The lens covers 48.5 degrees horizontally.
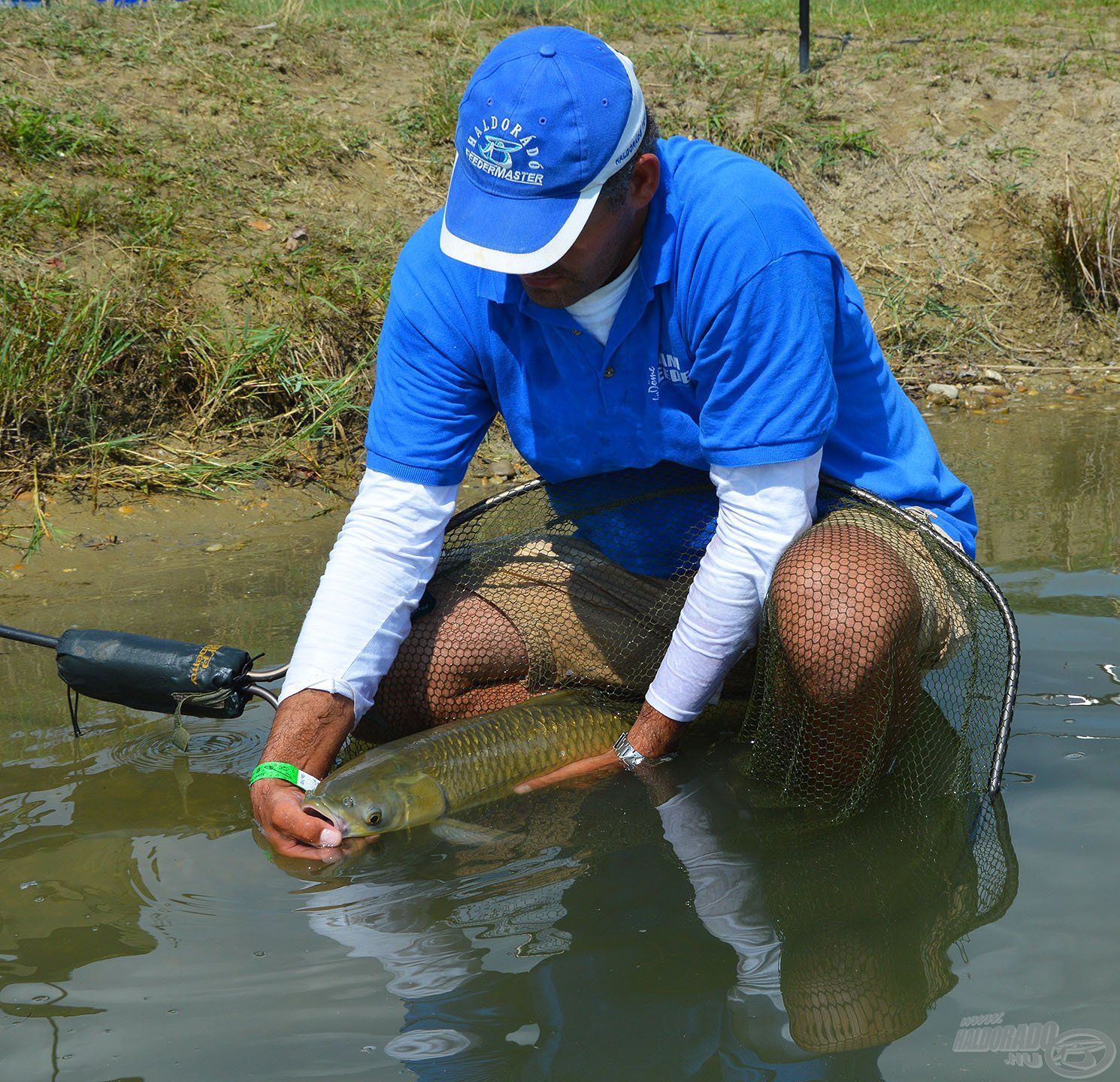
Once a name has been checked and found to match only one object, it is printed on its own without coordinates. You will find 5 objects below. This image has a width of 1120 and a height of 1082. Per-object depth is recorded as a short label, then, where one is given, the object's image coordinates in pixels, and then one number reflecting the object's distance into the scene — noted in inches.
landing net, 95.7
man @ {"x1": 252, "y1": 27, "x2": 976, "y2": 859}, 90.4
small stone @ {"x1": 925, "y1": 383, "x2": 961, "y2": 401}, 238.5
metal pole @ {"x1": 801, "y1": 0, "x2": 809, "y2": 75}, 291.6
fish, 97.0
